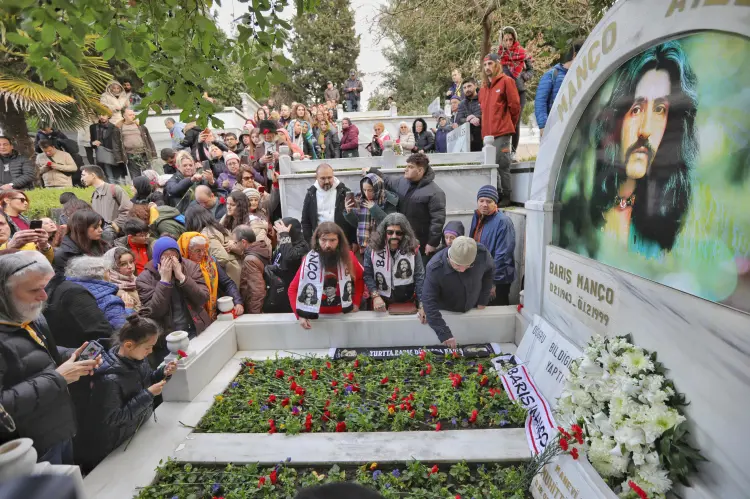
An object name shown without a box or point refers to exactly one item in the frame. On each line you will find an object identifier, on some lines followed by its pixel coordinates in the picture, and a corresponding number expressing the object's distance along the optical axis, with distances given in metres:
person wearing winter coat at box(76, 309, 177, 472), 2.92
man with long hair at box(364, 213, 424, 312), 4.66
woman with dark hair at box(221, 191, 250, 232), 5.85
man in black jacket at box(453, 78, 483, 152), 8.46
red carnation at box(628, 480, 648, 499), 2.02
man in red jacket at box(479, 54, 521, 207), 6.55
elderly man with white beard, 2.19
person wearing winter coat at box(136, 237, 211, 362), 4.02
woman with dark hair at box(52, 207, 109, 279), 4.00
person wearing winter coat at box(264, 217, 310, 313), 5.15
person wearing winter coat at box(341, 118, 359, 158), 11.23
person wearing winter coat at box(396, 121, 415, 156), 10.15
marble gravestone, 1.94
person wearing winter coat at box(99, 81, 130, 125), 10.67
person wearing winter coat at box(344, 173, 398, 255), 5.76
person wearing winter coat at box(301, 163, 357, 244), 5.88
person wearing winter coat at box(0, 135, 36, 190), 7.95
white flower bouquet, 2.05
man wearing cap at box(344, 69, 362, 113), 20.28
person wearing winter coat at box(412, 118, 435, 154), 10.70
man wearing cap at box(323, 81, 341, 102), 19.78
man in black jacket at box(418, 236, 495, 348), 4.06
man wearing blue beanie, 5.07
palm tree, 8.98
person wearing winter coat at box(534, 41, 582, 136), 5.91
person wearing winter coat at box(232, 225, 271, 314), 5.30
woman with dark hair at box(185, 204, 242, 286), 5.19
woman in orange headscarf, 4.50
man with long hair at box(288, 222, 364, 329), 4.62
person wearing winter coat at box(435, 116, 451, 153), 10.62
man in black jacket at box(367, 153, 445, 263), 5.70
